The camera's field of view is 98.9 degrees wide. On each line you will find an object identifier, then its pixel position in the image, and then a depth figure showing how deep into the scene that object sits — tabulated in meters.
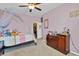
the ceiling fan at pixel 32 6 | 1.91
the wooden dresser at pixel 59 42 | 1.92
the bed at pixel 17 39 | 1.90
